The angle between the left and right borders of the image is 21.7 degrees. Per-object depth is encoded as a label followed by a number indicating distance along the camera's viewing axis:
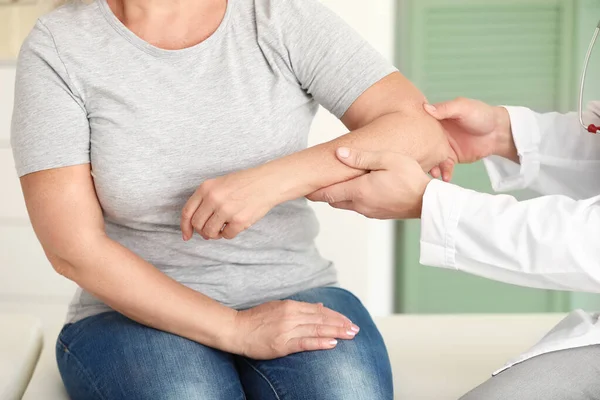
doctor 2.05
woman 2.15
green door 3.44
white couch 2.29
